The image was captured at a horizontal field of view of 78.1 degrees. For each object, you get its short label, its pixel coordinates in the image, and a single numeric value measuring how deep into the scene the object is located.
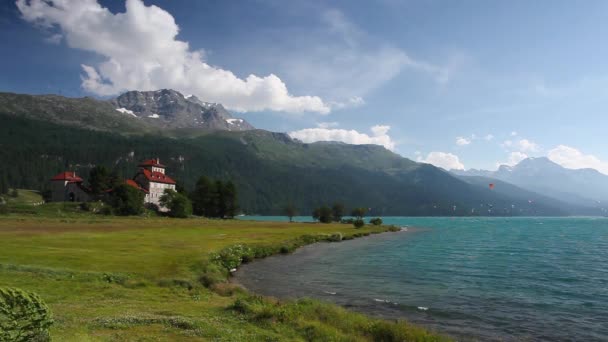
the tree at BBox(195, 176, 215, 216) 164.25
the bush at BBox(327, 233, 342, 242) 107.25
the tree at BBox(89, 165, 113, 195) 139.38
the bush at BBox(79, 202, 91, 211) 124.38
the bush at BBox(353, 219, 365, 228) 150.91
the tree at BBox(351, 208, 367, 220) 192.50
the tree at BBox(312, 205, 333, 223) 185.00
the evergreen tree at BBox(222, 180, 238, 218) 167.62
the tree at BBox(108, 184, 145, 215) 128.62
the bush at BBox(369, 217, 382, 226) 176.44
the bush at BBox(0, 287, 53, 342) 13.72
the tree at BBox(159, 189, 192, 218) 141.50
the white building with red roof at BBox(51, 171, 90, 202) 148.75
